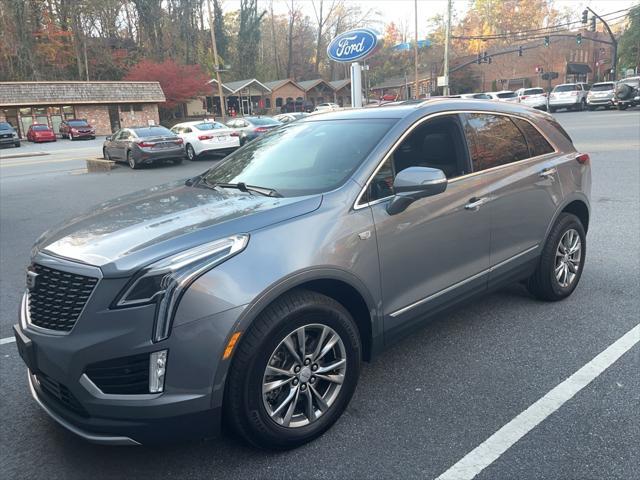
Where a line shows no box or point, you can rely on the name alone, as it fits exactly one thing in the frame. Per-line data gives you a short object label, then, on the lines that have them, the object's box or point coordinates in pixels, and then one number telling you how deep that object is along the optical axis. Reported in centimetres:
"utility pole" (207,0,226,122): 3634
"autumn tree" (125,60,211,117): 5150
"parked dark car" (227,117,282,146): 2221
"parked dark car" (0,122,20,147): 3608
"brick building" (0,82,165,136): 4372
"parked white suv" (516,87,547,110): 3891
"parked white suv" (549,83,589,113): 3709
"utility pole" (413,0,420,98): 4575
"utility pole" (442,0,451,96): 3800
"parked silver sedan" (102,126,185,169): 1847
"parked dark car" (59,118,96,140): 4123
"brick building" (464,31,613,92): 6850
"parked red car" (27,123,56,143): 3969
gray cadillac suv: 229
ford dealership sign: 1415
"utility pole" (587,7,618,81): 4773
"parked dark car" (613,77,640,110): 3231
